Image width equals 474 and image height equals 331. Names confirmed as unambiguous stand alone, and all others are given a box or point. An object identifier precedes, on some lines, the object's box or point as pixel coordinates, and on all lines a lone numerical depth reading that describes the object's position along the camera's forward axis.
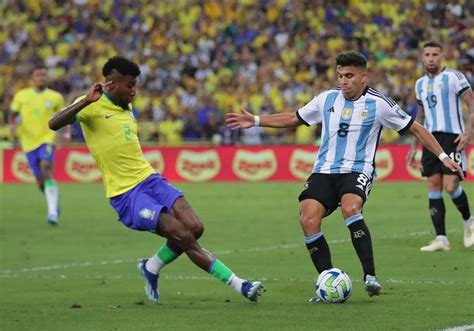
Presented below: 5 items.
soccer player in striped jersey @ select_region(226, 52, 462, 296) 19.34
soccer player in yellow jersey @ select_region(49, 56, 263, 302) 19.33
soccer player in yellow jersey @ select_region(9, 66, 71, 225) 36.94
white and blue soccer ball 18.53
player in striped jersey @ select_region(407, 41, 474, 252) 26.52
